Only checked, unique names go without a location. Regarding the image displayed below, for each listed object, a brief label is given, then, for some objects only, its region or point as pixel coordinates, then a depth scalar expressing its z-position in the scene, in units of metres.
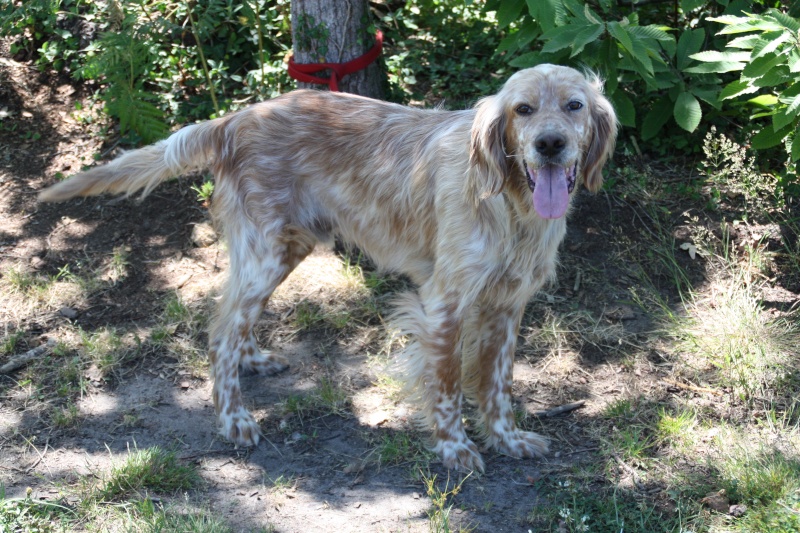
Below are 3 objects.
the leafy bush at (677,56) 4.09
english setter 3.49
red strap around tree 4.85
